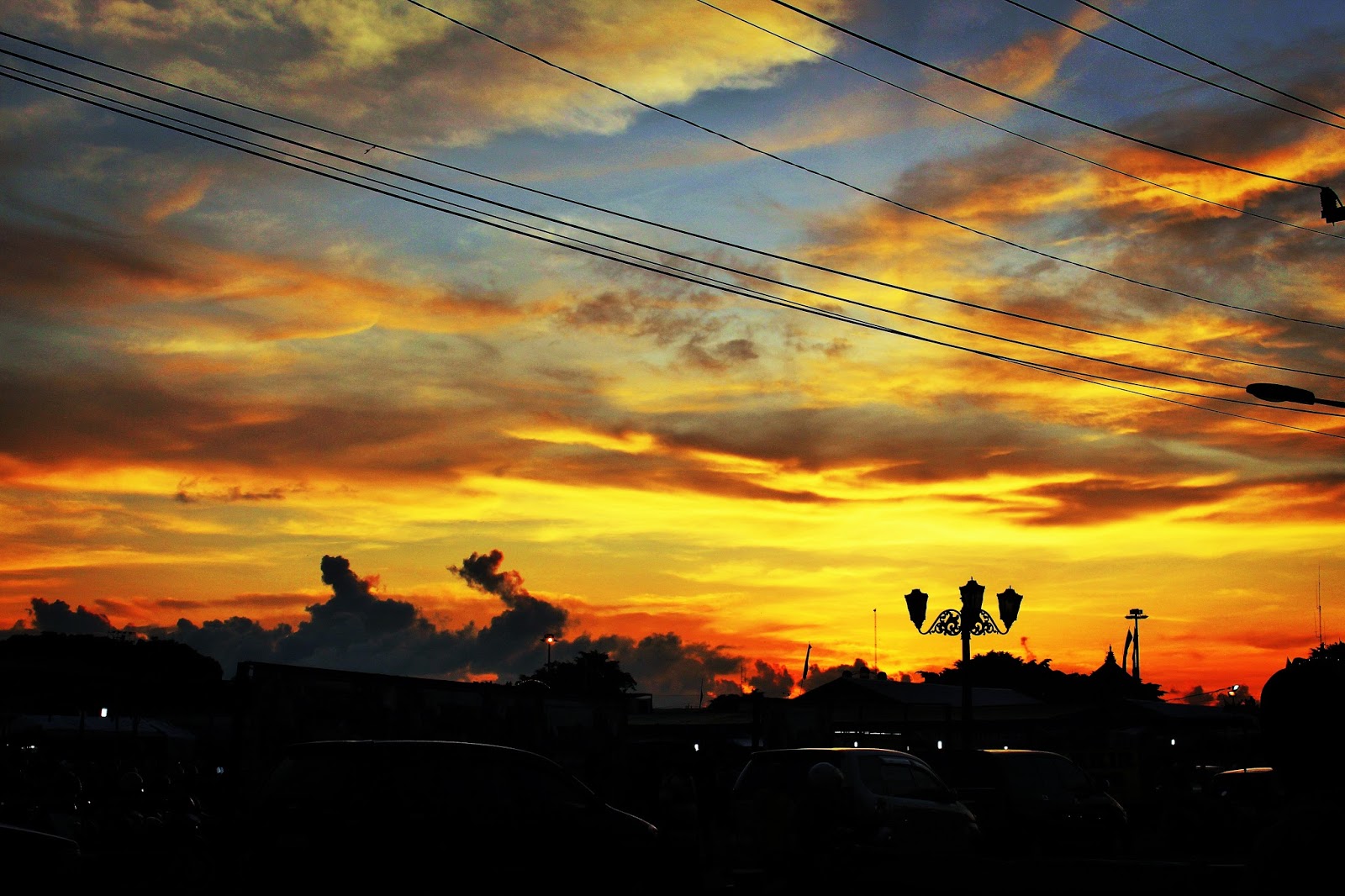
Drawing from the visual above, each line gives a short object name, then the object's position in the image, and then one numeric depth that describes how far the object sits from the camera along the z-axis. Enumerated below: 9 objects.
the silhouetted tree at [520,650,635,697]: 123.88
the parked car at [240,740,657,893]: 10.93
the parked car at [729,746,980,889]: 15.30
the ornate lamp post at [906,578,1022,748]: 26.45
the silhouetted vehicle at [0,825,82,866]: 10.83
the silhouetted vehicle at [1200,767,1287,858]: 22.98
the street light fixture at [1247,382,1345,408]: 19.23
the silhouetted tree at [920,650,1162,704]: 124.00
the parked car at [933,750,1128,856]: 21.12
